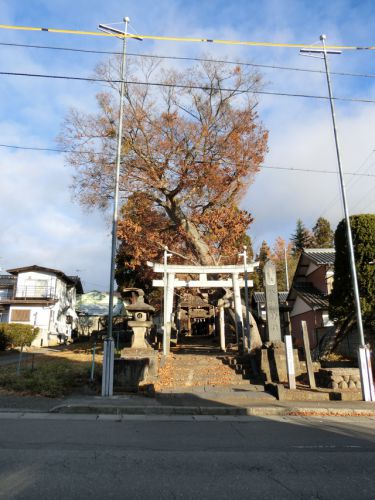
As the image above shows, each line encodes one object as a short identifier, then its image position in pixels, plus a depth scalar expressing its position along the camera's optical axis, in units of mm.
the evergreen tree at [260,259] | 41875
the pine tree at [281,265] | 52938
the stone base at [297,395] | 11836
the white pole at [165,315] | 18298
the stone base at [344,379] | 13422
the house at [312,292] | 24172
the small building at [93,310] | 46062
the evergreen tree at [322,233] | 64156
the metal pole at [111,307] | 11938
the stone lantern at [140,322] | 16609
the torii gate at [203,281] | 20438
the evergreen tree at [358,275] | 15828
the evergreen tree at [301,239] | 67875
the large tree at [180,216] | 23578
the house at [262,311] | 24786
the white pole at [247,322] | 18331
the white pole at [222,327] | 22984
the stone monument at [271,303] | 16000
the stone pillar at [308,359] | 13119
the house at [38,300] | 36250
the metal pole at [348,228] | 12791
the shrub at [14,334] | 26953
